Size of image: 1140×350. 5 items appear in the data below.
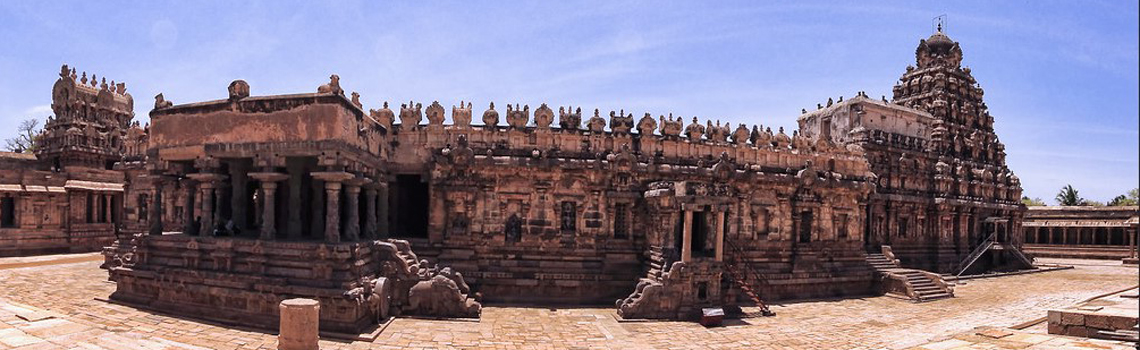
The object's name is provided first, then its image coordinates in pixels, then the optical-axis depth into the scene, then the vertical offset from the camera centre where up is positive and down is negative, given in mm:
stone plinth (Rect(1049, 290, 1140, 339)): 13188 -2870
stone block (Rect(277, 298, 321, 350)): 11750 -2862
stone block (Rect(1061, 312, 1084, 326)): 13926 -2945
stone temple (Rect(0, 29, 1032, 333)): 15969 -1035
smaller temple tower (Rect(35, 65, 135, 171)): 33125 +2954
